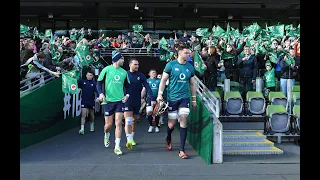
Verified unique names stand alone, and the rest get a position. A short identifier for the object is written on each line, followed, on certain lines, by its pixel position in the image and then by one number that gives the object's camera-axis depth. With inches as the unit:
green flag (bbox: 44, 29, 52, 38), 634.7
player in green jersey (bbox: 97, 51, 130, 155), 317.7
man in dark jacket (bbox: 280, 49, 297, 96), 476.7
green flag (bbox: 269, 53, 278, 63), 516.1
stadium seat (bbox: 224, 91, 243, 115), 417.7
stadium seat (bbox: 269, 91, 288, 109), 434.6
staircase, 321.7
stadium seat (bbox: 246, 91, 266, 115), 423.5
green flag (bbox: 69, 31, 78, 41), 673.8
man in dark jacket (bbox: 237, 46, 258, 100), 459.2
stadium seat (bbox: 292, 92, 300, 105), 429.1
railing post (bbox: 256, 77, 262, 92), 474.9
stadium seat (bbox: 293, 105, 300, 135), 375.3
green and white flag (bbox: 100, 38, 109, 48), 703.5
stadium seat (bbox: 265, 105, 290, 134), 378.3
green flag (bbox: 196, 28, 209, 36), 637.0
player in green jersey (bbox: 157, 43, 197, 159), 305.9
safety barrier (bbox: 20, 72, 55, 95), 372.1
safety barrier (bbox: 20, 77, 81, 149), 365.7
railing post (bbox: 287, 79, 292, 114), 442.2
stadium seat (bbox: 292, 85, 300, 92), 456.2
